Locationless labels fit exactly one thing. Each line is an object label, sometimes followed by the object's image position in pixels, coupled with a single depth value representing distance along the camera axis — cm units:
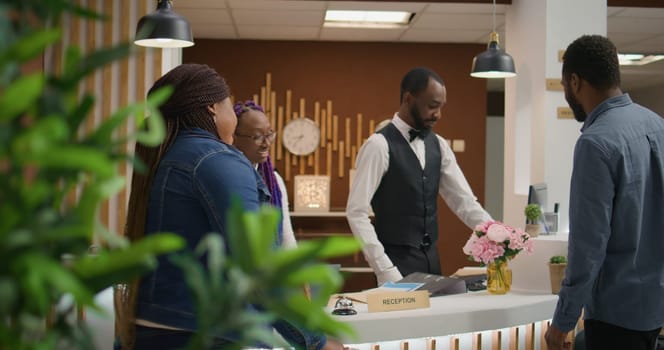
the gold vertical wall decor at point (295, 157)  826
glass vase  308
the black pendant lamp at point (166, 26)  367
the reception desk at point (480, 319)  257
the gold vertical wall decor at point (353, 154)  832
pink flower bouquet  299
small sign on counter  264
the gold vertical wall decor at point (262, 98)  826
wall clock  825
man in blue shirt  219
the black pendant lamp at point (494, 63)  477
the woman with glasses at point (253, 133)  309
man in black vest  359
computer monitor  380
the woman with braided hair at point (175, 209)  156
